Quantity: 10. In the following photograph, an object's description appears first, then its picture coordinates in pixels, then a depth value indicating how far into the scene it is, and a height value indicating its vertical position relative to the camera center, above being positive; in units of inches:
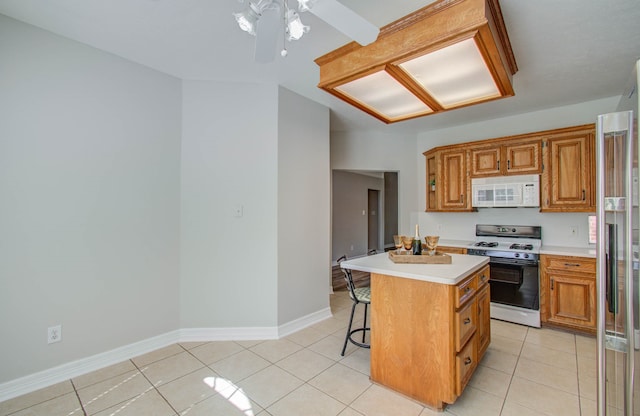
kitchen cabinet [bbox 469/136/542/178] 133.2 +26.4
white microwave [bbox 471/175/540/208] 132.6 +9.8
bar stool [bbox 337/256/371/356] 97.3 -29.6
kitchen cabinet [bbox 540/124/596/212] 120.6 +17.9
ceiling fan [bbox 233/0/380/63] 47.4 +33.5
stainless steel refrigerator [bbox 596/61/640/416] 40.0 -6.9
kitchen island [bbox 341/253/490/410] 70.4 -30.7
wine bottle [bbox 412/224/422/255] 91.3 -11.6
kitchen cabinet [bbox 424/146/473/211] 153.3 +17.0
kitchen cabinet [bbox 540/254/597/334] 113.7 -33.1
